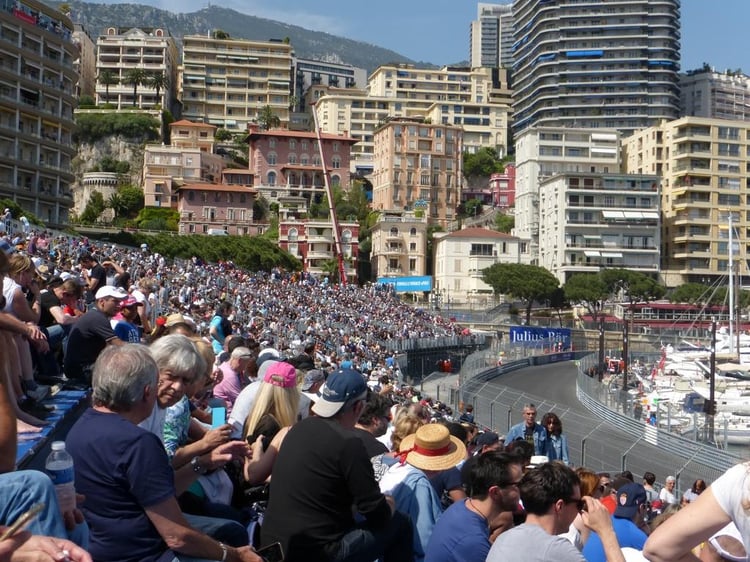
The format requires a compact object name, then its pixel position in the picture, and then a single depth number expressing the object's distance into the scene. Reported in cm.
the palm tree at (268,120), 12150
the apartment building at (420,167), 11038
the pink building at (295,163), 10456
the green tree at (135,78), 11669
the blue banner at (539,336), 6371
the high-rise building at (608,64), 12731
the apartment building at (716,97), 14050
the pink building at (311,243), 8819
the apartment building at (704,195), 9588
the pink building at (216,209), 9356
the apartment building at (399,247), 9281
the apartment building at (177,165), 9806
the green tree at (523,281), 8144
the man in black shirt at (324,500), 488
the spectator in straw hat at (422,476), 578
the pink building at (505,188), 11581
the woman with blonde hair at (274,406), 619
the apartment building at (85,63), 12631
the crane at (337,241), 8350
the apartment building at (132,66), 11994
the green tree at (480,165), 12106
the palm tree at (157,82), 11925
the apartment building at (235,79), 13112
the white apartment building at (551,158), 10219
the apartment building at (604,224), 9262
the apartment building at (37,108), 6544
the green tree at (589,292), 8138
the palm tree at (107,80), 11900
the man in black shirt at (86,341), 821
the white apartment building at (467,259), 9031
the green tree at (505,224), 10882
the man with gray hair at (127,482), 410
